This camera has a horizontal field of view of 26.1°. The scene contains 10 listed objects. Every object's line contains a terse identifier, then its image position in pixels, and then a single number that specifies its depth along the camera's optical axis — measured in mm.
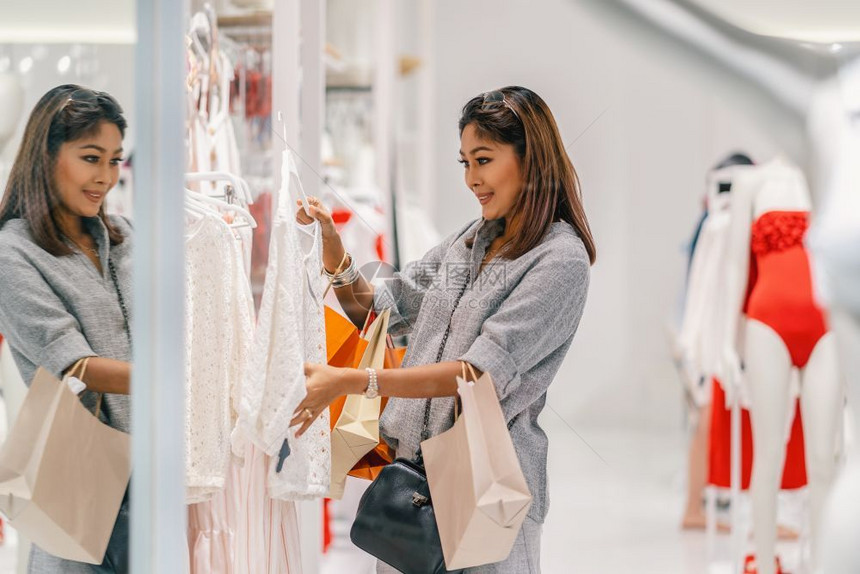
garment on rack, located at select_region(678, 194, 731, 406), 5893
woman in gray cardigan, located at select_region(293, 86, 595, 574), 3359
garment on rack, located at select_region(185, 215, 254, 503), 3474
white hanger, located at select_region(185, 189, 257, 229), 3506
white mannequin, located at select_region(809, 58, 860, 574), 2925
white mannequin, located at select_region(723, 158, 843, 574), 4555
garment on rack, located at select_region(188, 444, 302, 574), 3522
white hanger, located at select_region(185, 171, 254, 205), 3582
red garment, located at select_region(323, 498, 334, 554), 5594
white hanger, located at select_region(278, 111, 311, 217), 3506
